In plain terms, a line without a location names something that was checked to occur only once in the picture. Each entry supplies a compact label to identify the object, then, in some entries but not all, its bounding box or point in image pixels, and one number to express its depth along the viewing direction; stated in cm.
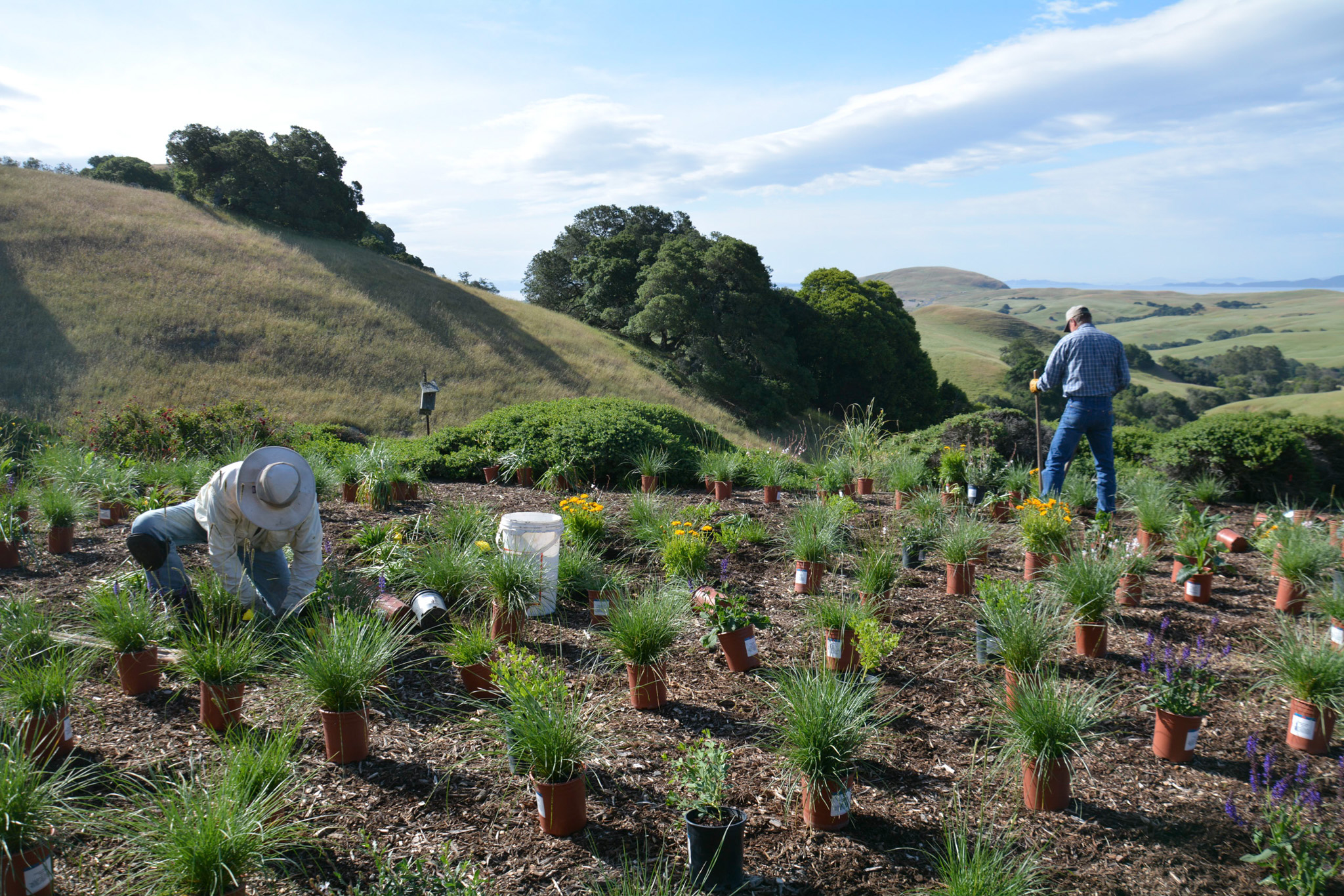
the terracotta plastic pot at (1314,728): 316
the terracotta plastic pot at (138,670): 368
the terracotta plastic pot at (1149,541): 572
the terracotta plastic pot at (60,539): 572
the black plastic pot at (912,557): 564
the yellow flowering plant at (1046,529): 523
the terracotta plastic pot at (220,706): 327
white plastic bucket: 475
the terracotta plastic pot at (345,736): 314
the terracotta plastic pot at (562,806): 272
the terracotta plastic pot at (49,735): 301
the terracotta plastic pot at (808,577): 518
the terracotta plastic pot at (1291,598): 464
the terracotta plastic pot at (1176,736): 311
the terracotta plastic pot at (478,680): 364
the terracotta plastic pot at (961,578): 509
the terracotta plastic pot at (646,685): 370
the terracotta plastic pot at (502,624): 430
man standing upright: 657
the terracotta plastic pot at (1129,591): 477
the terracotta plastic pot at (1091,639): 409
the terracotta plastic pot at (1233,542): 560
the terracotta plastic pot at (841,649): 391
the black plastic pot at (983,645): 392
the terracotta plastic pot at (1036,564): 526
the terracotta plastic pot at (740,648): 405
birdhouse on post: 1070
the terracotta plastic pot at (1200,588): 481
